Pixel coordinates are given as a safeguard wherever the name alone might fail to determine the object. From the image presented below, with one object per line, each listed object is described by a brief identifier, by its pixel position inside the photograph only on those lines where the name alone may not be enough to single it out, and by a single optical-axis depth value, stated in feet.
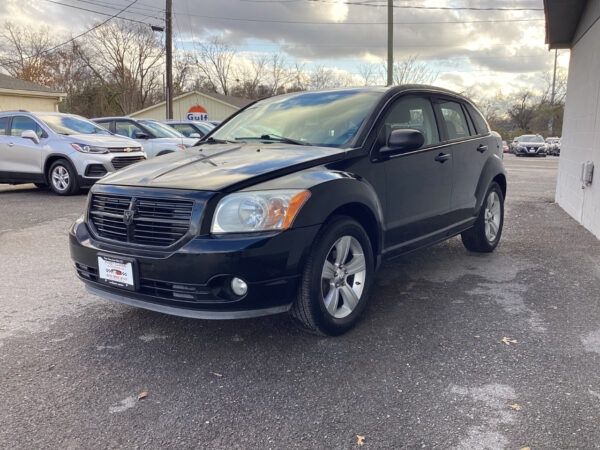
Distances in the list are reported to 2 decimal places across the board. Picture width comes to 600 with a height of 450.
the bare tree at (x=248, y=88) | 192.95
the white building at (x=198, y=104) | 128.47
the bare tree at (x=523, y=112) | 251.19
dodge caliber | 9.72
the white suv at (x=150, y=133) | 41.88
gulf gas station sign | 69.67
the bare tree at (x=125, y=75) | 166.09
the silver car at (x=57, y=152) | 33.65
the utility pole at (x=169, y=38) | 72.23
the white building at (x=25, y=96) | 86.38
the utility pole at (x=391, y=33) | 68.59
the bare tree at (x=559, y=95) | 228.61
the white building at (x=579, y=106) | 24.76
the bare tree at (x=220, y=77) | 192.95
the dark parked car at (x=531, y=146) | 112.47
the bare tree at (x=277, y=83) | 192.24
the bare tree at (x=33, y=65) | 160.97
